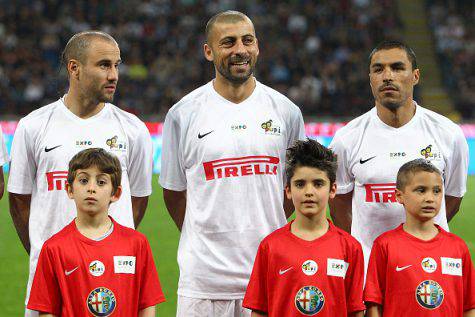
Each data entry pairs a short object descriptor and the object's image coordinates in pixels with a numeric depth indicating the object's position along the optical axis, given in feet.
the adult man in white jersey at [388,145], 32.48
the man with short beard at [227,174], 31.76
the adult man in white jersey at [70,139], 31.71
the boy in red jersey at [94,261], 28.37
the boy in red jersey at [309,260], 28.68
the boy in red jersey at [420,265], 29.12
